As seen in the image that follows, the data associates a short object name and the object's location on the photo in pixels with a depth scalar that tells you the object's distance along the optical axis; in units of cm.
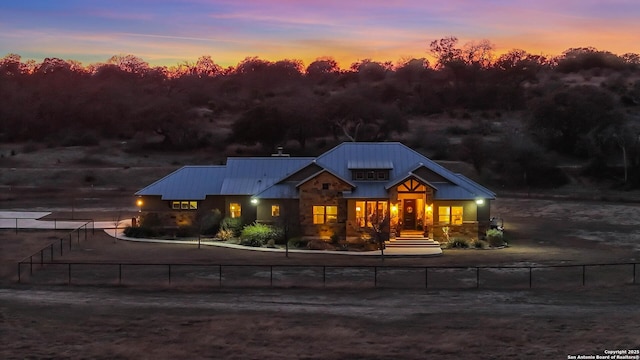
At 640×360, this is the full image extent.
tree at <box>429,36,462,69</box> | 15725
